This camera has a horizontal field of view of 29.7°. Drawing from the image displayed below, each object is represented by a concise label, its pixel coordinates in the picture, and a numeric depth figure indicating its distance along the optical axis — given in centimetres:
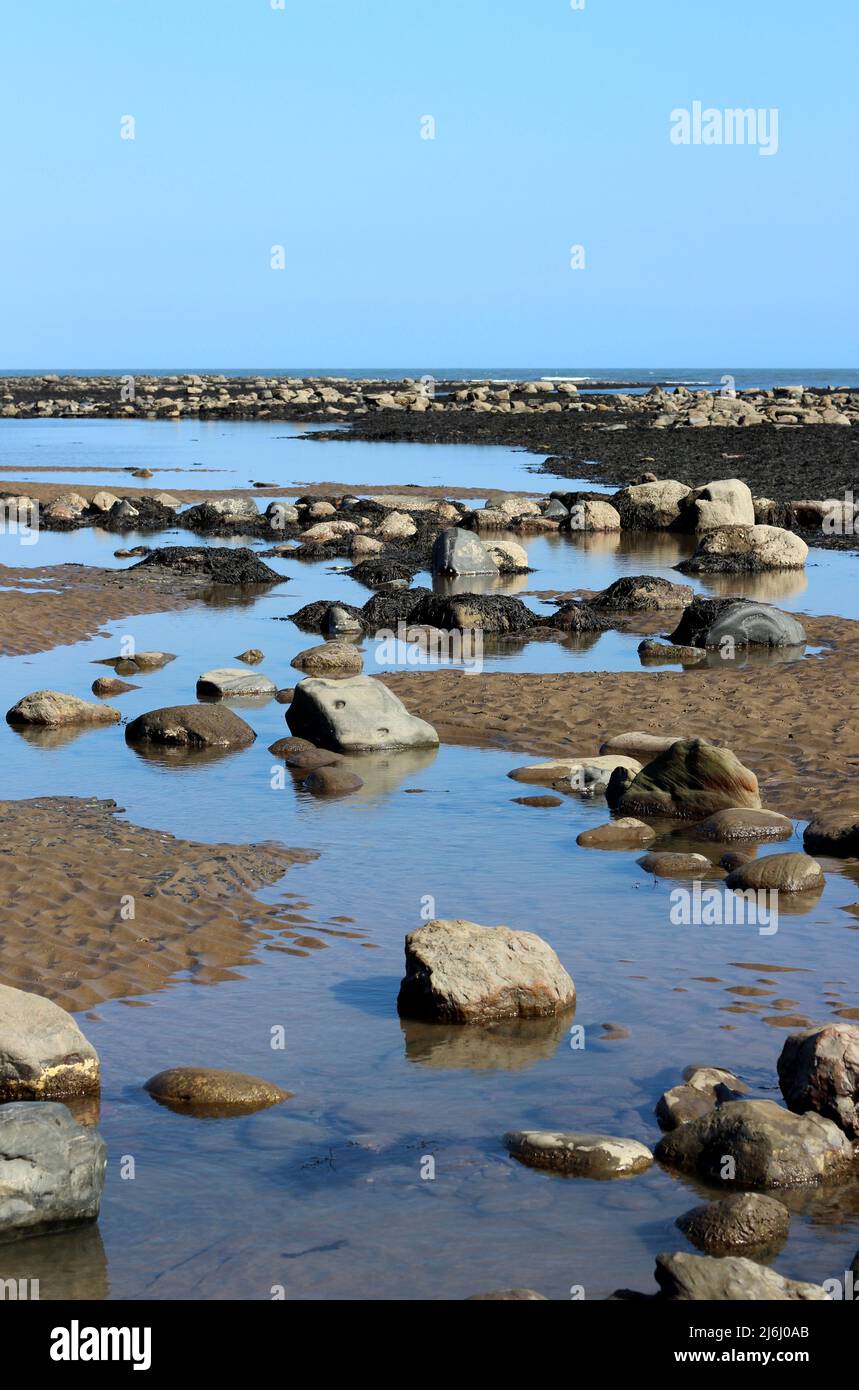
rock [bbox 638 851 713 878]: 1148
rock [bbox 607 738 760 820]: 1289
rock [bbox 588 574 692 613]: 2481
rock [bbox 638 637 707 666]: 2030
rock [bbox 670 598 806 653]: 2078
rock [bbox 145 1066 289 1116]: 775
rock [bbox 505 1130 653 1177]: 714
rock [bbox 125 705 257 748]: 1533
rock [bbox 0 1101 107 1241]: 655
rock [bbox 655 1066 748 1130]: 750
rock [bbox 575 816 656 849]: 1221
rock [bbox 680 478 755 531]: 3447
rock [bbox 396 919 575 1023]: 888
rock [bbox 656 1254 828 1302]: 580
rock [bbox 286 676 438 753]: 1516
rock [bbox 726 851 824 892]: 1105
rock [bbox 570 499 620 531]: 3647
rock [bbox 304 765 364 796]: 1373
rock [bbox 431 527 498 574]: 2873
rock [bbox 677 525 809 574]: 2928
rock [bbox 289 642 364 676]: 1967
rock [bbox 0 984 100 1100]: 771
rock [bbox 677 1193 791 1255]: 648
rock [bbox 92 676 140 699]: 1794
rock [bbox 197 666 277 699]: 1773
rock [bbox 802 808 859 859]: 1189
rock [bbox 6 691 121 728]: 1614
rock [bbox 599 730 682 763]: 1494
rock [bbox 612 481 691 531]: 3641
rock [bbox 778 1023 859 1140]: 743
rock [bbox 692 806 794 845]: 1233
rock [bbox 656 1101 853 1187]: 705
